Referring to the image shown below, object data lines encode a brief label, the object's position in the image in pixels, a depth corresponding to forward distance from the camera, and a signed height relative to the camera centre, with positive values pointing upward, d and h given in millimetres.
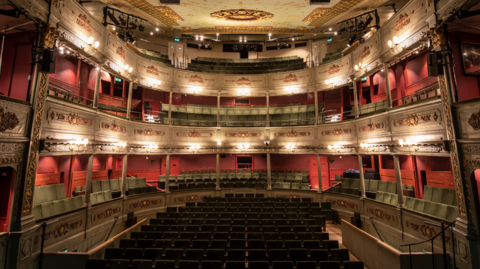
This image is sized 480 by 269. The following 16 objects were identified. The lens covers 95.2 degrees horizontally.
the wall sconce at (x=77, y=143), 7175 +657
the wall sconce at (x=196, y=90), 13483 +4469
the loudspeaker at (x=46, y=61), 5364 +2519
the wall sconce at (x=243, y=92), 13961 +4411
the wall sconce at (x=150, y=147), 11205 +805
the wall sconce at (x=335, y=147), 10891 +722
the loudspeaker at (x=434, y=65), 5492 +2410
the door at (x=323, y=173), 14625 -745
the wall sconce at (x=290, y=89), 13405 +4430
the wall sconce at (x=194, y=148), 12808 +846
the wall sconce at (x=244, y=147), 13516 +933
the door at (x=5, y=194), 5664 -818
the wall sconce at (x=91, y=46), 7687 +4202
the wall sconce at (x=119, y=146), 9348 +753
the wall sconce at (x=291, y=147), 12826 +847
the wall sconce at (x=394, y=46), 7422 +3980
